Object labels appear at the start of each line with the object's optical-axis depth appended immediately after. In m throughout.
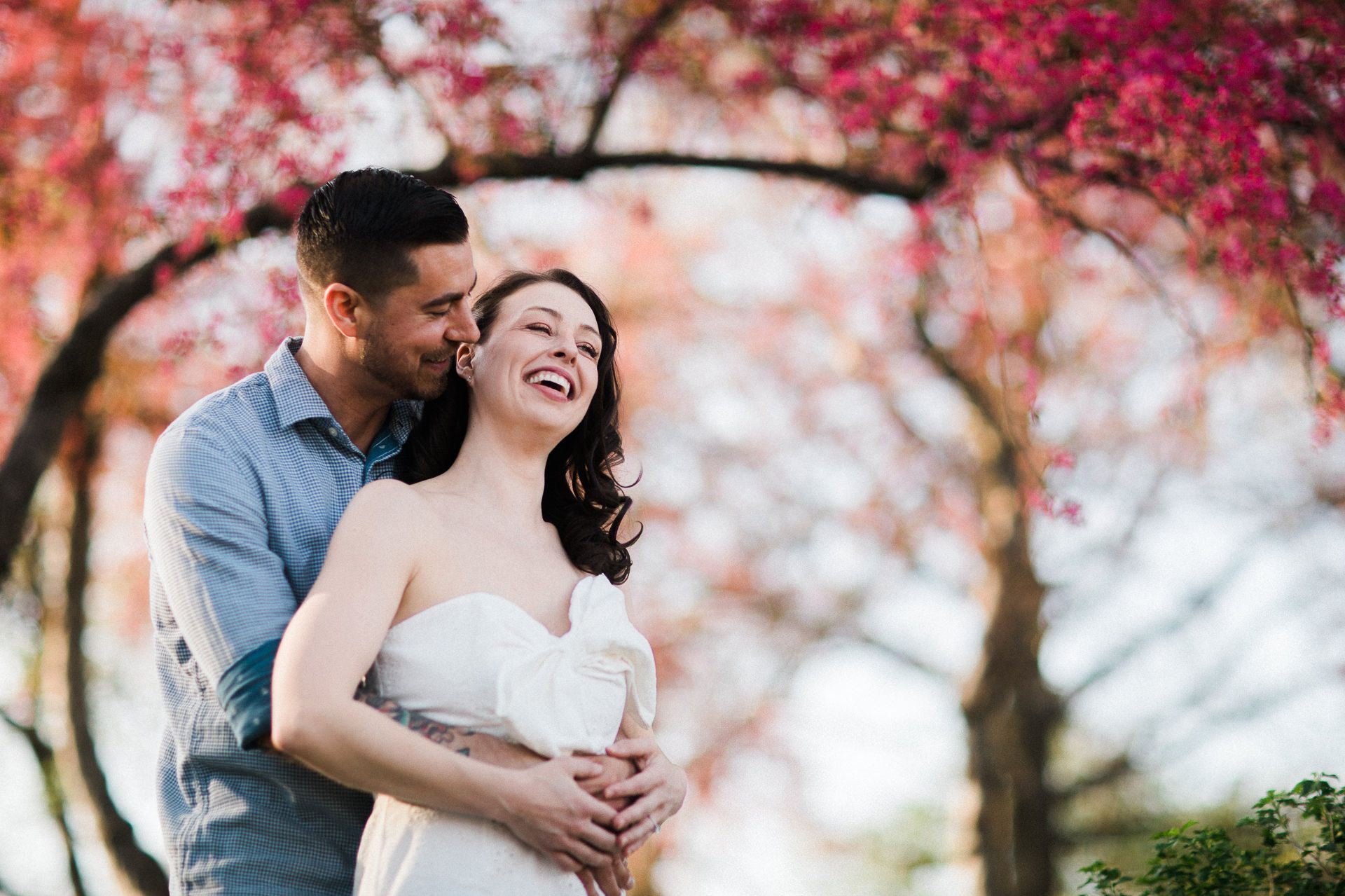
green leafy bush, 2.91
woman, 2.24
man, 2.38
